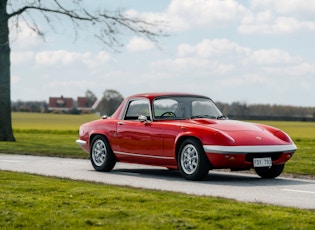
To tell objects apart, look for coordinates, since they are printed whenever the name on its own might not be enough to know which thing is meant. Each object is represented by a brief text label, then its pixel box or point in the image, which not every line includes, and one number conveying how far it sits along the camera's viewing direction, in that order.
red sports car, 12.81
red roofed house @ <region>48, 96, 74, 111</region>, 116.12
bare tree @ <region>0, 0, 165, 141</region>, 30.94
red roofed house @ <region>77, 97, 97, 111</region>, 105.61
